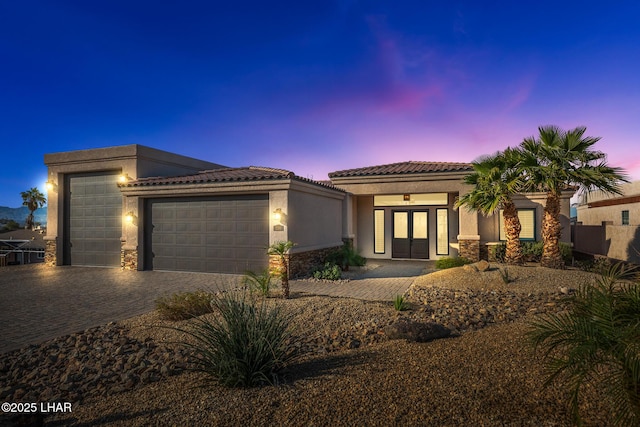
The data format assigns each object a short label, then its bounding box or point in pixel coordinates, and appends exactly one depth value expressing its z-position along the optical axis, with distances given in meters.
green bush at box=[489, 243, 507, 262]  14.62
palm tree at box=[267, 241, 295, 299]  8.08
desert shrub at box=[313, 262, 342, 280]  11.76
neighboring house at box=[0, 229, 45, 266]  20.14
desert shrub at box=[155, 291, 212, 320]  6.55
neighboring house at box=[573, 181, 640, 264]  15.55
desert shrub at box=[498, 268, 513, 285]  9.16
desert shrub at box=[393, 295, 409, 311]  6.91
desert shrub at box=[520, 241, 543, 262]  14.48
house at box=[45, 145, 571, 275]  12.49
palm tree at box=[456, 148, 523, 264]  11.97
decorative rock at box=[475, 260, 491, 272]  10.29
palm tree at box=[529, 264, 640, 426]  2.37
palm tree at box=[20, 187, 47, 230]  41.62
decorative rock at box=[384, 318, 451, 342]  4.65
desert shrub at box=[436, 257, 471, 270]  13.11
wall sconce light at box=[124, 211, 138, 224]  13.99
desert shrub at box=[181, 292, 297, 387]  3.52
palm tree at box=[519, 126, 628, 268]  10.88
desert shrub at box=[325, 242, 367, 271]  13.69
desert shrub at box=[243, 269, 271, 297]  7.49
